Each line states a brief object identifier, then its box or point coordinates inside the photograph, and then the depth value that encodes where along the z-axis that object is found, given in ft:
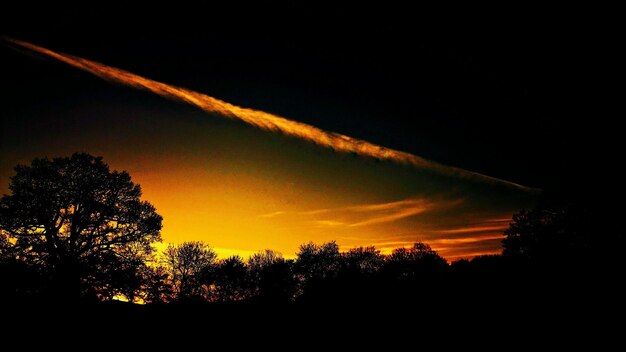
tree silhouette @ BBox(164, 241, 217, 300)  199.72
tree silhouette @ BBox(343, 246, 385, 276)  270.05
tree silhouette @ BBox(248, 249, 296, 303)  216.13
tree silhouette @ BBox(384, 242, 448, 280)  185.26
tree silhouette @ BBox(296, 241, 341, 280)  253.85
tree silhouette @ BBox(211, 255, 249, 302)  212.84
